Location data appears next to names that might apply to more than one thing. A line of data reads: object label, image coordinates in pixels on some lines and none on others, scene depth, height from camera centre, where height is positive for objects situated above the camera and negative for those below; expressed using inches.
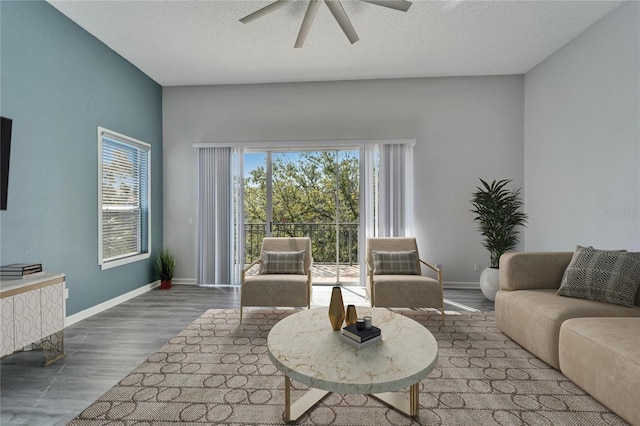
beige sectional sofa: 65.7 -30.4
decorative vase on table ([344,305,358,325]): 76.0 -25.3
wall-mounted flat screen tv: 97.3 +18.9
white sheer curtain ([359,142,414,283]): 182.2 +13.5
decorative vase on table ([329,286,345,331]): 76.3 -24.3
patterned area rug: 68.1 -44.9
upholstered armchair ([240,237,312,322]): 129.0 -28.0
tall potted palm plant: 157.2 -6.7
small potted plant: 185.3 -32.8
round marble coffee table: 56.2 -29.6
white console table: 83.0 -28.4
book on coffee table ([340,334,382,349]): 67.0 -28.3
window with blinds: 146.9 +8.3
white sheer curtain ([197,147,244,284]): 189.9 -1.1
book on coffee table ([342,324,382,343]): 67.7 -26.7
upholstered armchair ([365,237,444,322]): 127.1 -28.1
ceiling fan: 99.1 +67.5
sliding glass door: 191.8 +8.9
